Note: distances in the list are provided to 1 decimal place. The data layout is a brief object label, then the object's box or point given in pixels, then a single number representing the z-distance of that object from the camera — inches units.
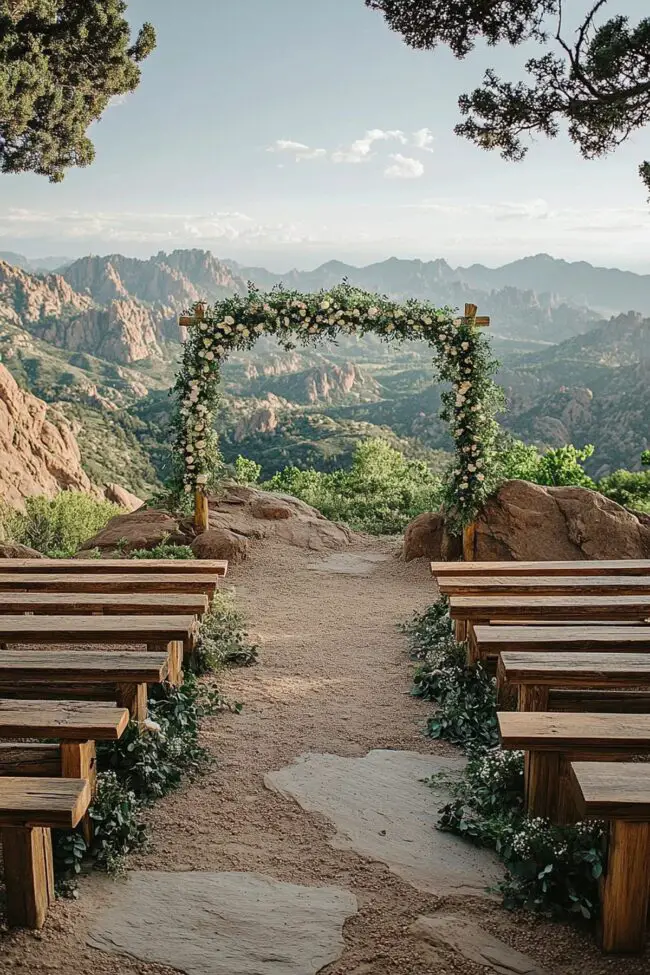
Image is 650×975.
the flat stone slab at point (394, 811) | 107.2
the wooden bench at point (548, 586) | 189.8
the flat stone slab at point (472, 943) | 84.7
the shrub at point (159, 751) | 130.1
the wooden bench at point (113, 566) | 216.1
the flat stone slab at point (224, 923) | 86.7
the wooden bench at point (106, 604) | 172.2
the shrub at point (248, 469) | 584.7
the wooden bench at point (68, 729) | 102.0
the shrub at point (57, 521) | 479.5
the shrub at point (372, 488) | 465.7
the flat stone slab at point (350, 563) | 342.0
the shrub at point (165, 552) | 323.9
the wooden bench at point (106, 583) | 194.9
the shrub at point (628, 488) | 429.4
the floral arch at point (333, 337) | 350.3
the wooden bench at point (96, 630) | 147.7
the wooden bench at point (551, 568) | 213.2
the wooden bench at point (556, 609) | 169.6
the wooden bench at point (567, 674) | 121.0
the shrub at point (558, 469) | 440.8
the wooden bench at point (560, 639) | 141.9
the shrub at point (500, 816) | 94.7
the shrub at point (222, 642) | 201.8
